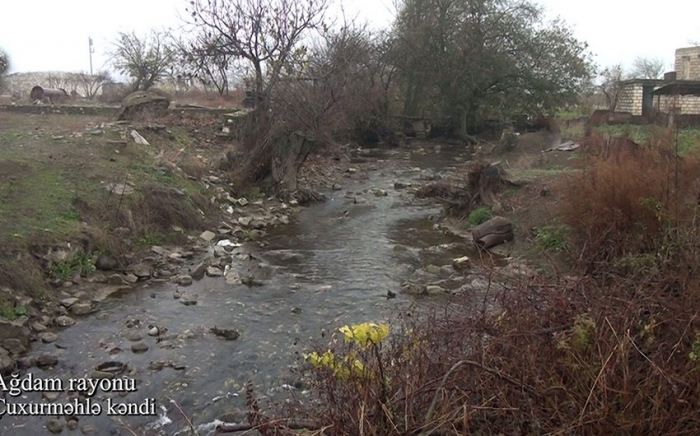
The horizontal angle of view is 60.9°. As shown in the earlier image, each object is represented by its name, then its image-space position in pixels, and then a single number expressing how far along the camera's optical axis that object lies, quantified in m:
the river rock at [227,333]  6.36
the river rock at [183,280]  8.14
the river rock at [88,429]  4.55
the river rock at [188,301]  7.38
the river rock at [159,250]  9.17
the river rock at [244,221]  11.67
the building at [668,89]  25.03
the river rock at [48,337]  6.14
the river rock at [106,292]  7.38
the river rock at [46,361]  5.62
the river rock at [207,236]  10.40
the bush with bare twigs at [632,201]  6.18
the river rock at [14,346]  5.77
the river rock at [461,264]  8.91
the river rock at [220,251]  9.56
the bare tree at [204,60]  18.16
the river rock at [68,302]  6.98
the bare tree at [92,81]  34.69
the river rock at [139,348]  5.97
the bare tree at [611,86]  33.75
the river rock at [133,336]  6.26
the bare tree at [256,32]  17.64
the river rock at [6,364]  5.42
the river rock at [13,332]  5.91
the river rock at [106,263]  8.24
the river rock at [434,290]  7.72
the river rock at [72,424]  4.59
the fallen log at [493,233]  10.12
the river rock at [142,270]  8.29
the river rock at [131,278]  8.08
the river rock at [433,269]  8.80
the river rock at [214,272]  8.52
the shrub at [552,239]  8.88
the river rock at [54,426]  4.55
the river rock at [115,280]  7.91
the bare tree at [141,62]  28.69
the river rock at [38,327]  6.32
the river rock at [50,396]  5.02
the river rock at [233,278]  8.24
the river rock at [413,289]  7.77
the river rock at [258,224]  11.68
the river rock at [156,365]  5.61
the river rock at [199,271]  8.41
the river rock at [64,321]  6.57
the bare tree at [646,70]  49.12
